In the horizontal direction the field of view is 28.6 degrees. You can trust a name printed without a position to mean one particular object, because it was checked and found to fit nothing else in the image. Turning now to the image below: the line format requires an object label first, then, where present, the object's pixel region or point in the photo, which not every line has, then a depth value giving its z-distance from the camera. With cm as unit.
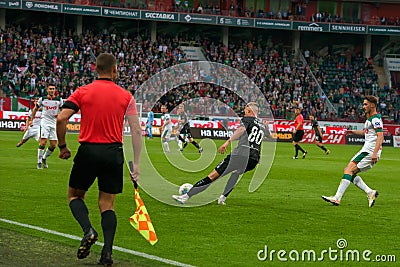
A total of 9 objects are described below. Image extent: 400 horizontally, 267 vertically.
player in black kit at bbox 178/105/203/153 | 3230
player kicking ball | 1444
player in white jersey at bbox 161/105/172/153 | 3249
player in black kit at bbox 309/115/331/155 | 3544
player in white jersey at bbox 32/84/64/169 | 2097
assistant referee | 855
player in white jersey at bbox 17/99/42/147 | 2406
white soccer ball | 1479
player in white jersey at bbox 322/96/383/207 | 1506
